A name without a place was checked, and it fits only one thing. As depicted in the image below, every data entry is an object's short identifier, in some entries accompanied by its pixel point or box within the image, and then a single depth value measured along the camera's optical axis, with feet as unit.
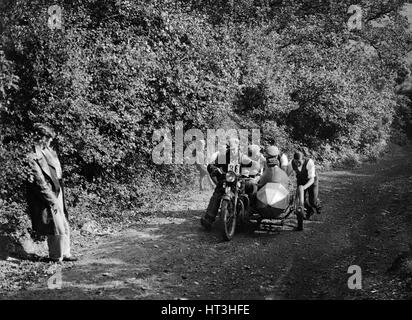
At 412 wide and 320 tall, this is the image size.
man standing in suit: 24.27
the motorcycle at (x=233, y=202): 28.58
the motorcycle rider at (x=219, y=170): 30.68
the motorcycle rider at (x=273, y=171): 30.91
